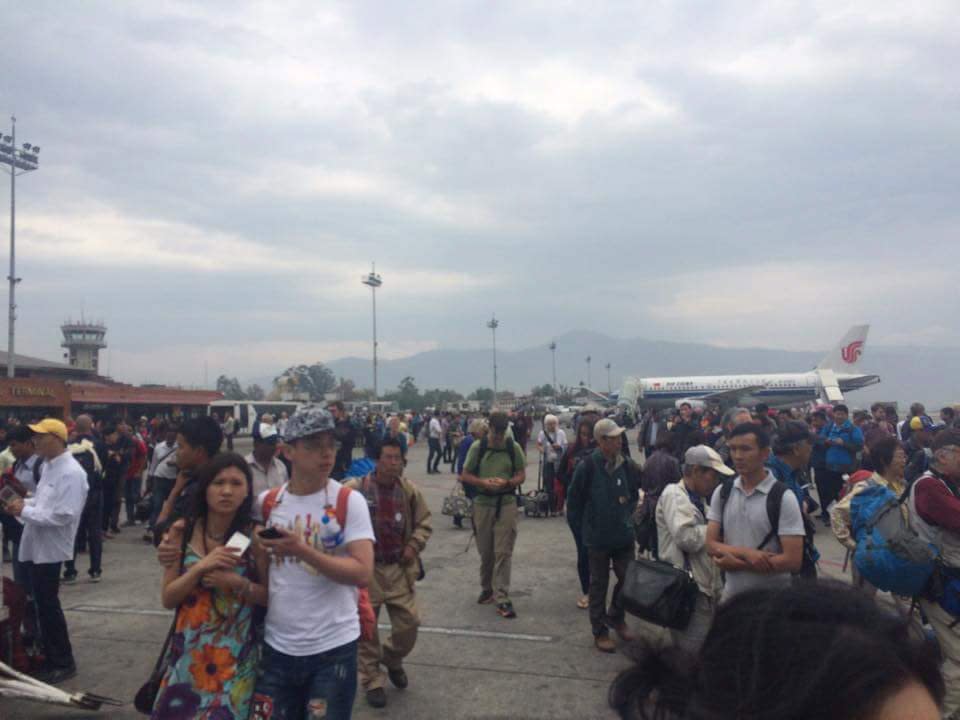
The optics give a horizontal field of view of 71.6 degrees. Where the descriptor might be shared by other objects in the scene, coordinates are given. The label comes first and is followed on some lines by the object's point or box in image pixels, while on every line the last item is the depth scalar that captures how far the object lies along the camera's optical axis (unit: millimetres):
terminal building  22359
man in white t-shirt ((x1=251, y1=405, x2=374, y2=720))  2693
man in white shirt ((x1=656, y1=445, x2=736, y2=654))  4176
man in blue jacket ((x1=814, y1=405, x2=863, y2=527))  9500
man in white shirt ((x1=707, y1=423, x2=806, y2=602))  3695
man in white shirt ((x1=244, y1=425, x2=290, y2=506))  5445
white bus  40500
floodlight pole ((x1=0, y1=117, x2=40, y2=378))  28375
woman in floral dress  2615
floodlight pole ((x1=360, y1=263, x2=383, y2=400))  46812
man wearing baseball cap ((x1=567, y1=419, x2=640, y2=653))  5469
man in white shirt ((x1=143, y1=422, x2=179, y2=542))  7500
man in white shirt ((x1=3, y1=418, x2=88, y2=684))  4789
